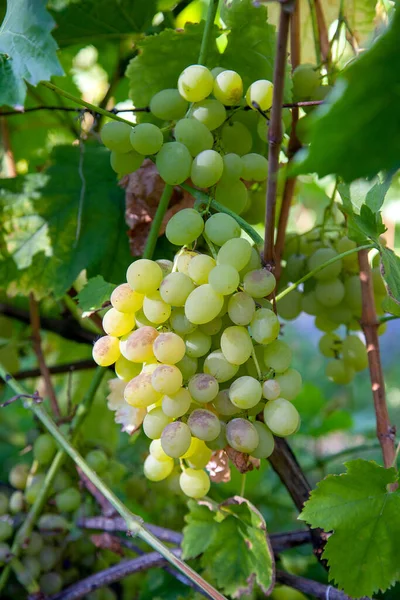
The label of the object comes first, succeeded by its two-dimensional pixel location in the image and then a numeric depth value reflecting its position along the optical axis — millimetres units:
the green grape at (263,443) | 783
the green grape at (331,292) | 921
